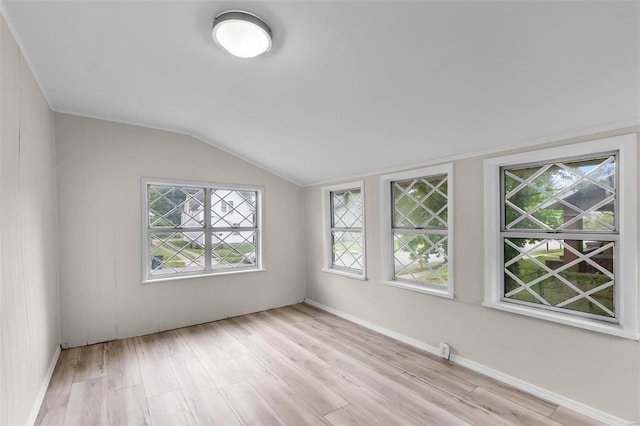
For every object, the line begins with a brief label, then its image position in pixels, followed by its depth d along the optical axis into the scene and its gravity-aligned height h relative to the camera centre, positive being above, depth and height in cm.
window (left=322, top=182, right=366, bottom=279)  405 -28
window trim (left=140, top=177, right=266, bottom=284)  360 -21
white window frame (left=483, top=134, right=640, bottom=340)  191 -18
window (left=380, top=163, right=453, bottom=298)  304 -23
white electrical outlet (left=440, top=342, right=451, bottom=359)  284 -137
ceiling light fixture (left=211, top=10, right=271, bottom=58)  171 +107
